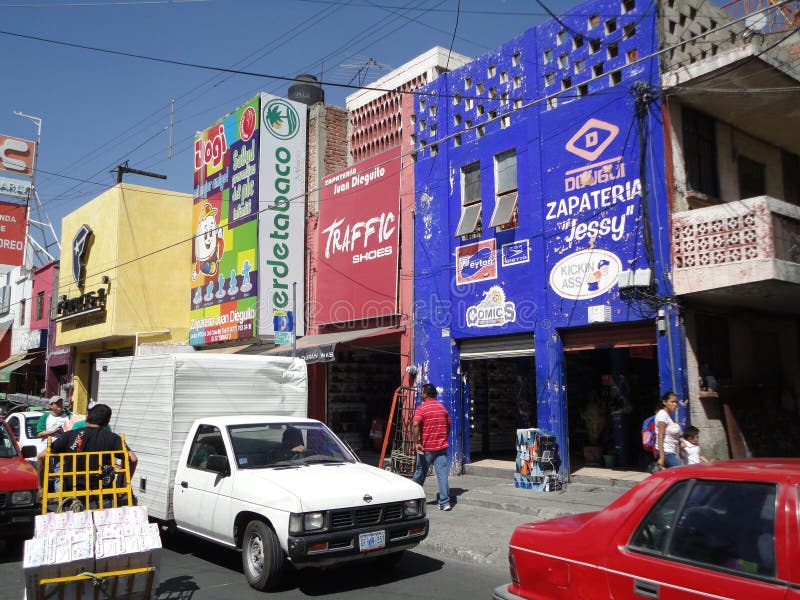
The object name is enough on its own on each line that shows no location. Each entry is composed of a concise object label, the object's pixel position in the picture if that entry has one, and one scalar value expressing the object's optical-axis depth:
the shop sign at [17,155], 29.88
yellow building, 24.34
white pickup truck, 6.31
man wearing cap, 10.26
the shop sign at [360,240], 16.19
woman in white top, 9.18
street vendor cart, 4.81
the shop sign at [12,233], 25.28
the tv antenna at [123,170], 25.44
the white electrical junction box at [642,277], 10.73
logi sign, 19.80
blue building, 11.23
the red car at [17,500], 7.68
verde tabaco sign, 19.25
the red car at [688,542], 2.97
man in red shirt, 10.45
